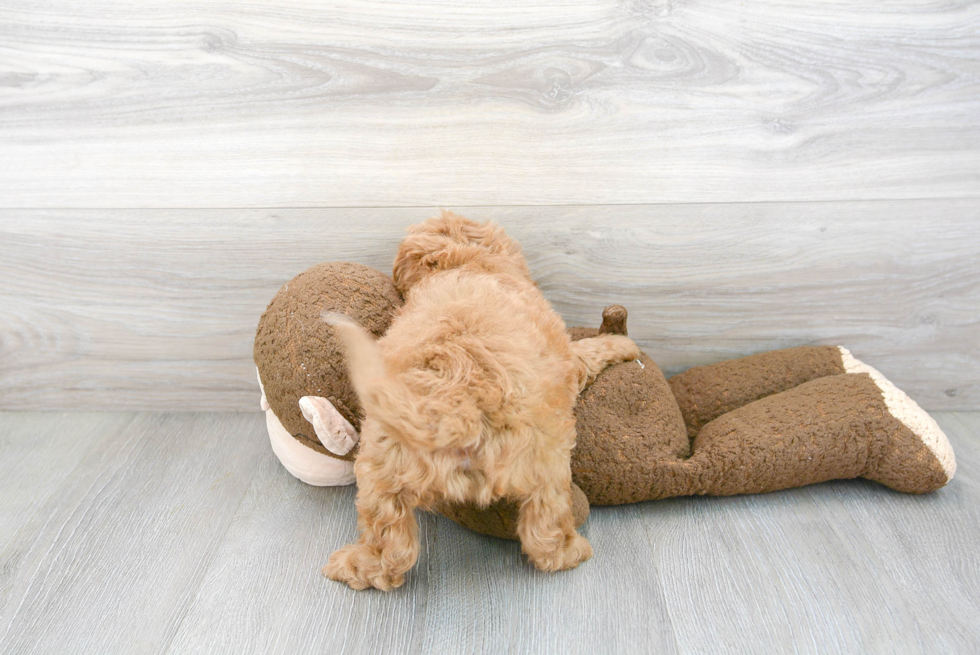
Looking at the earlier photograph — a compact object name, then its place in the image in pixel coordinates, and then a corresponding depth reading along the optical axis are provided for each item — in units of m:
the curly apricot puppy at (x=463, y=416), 0.52
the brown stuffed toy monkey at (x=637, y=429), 0.64
